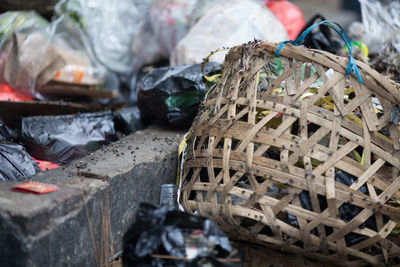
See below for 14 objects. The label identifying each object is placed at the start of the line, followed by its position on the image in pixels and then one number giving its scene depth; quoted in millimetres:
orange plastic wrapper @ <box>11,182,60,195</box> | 1383
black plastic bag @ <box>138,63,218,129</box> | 2299
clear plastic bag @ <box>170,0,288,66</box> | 2812
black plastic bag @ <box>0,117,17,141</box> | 2236
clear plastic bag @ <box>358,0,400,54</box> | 3248
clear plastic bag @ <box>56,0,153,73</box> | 3414
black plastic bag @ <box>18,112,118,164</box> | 2246
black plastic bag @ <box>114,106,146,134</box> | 2711
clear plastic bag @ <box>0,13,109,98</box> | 2861
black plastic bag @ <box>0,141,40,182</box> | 1858
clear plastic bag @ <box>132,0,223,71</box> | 3393
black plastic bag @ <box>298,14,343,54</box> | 2869
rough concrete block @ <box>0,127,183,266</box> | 1251
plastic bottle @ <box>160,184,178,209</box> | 1823
